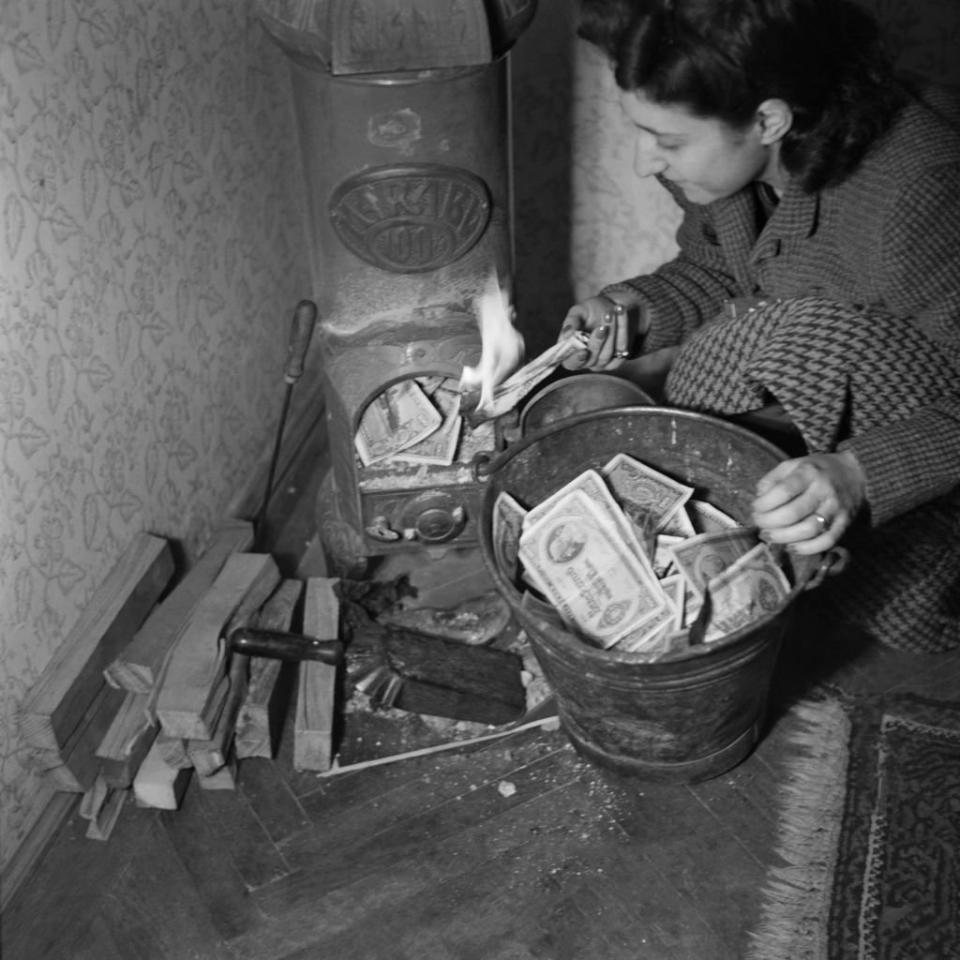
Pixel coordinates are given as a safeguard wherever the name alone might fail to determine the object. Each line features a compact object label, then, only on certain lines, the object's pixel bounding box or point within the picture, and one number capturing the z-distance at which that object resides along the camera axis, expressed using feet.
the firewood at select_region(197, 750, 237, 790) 6.61
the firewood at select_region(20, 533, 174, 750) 6.10
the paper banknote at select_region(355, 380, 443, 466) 7.20
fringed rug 5.62
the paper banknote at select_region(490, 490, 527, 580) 6.31
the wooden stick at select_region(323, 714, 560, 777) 6.73
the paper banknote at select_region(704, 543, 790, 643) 5.93
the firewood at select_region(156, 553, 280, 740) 6.30
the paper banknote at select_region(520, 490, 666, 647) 6.17
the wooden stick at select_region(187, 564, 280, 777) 6.45
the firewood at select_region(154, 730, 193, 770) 6.44
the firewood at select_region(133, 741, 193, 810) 6.40
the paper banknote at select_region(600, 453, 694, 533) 6.52
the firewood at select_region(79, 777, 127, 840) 6.38
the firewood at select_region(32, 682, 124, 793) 6.19
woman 5.48
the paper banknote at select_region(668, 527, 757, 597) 6.19
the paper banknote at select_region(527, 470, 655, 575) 6.28
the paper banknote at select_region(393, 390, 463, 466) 7.20
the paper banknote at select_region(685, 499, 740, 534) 6.56
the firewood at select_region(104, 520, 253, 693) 6.59
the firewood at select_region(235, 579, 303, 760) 6.68
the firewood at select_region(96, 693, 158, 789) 6.36
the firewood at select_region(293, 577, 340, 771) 6.60
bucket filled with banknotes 5.74
